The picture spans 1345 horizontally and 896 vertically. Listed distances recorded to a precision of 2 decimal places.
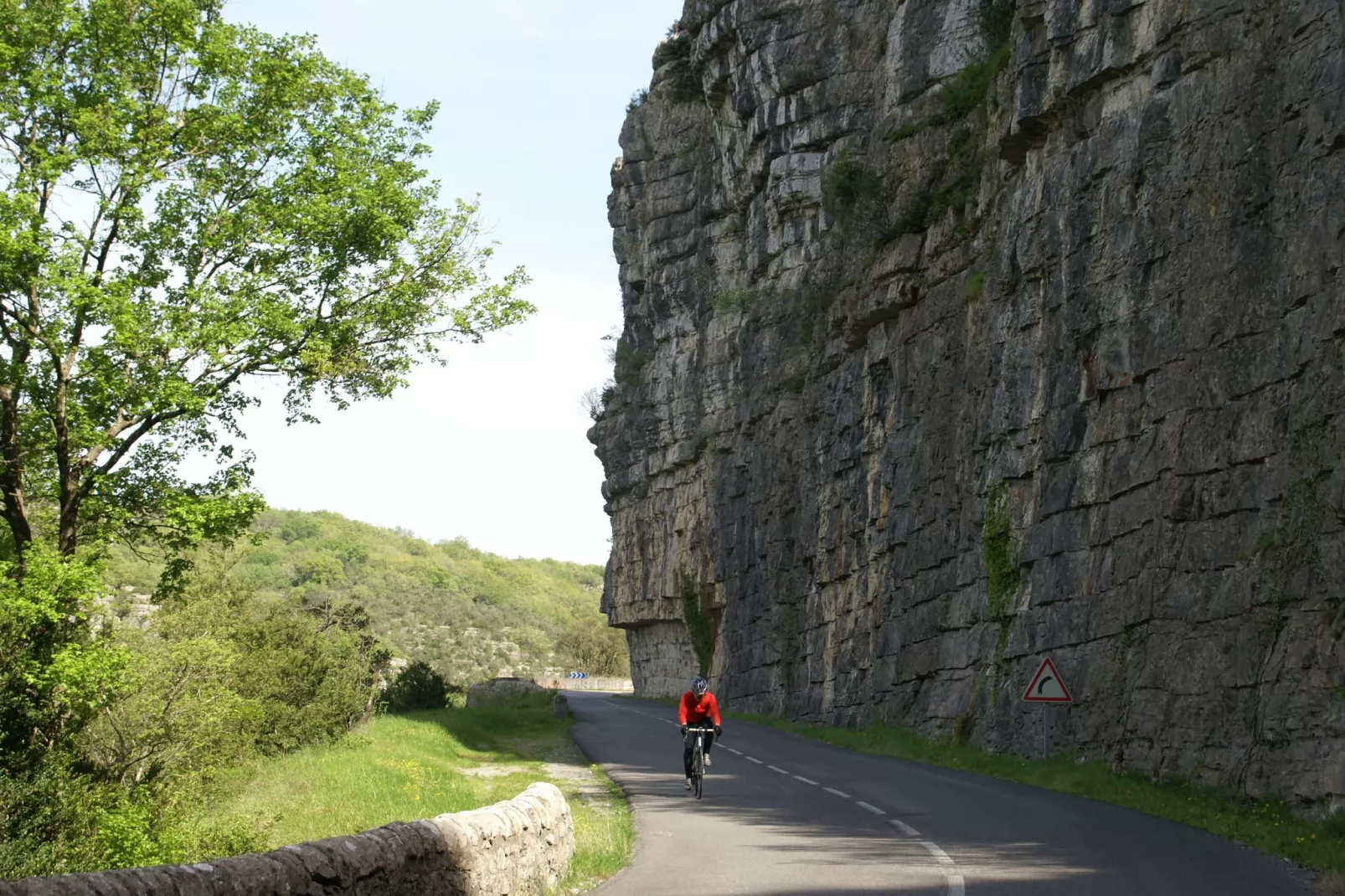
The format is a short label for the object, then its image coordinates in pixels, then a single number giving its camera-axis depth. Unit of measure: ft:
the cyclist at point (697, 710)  60.49
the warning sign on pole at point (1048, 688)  73.11
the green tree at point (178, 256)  63.10
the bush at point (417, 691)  143.79
